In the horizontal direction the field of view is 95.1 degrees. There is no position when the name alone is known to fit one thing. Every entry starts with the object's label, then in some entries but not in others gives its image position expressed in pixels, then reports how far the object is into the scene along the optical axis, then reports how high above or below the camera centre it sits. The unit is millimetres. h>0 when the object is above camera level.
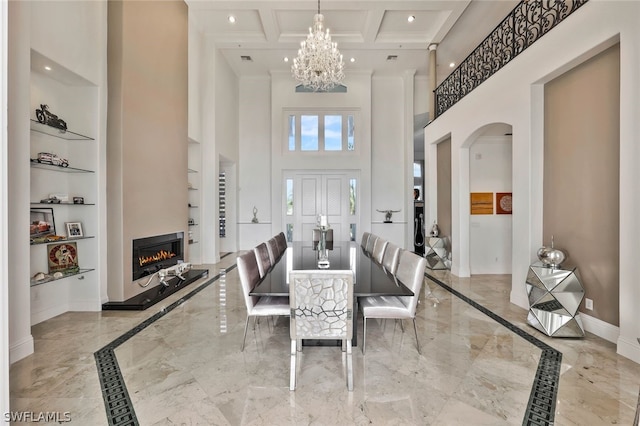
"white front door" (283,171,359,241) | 7934 +253
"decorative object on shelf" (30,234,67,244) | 2994 -297
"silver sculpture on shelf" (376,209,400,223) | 7984 -71
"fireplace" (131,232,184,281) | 3929 -626
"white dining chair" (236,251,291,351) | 2508 -832
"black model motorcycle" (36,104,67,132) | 3082 +995
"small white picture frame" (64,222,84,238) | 3419 -218
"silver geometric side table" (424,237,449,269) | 5902 -855
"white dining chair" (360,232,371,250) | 4793 -483
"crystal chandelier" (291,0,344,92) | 4301 +2291
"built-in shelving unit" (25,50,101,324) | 3174 +192
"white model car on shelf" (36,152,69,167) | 3062 +555
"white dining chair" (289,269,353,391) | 2006 -669
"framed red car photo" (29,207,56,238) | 3102 -128
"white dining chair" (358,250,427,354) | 2543 -842
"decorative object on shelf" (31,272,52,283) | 3011 -697
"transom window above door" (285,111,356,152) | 7973 +2189
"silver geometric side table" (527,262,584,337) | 2816 -891
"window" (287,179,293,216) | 7988 +362
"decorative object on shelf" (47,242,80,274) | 3304 -539
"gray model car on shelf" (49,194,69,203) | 3327 +160
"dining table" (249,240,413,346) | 2238 -581
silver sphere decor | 2988 -463
